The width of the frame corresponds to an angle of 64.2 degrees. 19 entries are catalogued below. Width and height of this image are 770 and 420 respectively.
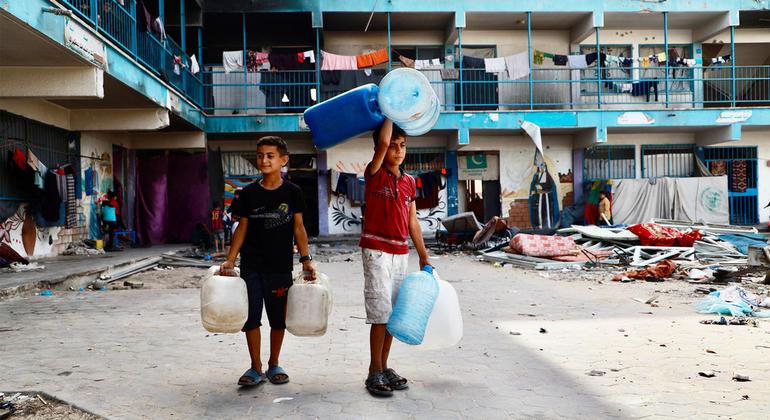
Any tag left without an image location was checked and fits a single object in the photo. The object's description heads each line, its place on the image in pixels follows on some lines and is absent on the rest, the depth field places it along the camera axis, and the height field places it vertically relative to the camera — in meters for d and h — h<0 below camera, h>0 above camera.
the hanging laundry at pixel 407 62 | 18.55 +4.12
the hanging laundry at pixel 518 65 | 18.17 +3.83
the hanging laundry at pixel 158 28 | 13.21 +3.77
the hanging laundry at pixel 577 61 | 18.78 +4.02
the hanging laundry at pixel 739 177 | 19.94 +0.35
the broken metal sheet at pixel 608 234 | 13.16 -0.93
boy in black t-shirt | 3.67 -0.28
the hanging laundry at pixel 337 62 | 17.62 +3.95
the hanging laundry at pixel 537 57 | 19.20 +4.28
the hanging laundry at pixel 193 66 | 16.27 +3.64
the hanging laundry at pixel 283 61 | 18.44 +4.18
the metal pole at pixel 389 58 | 17.18 +3.96
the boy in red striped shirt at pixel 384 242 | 3.52 -0.26
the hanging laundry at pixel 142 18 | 12.41 +3.81
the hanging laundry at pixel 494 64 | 18.11 +3.84
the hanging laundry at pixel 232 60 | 18.05 +4.16
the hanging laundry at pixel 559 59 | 18.86 +4.10
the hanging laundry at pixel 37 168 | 11.17 +0.71
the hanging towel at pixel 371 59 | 17.72 +4.02
